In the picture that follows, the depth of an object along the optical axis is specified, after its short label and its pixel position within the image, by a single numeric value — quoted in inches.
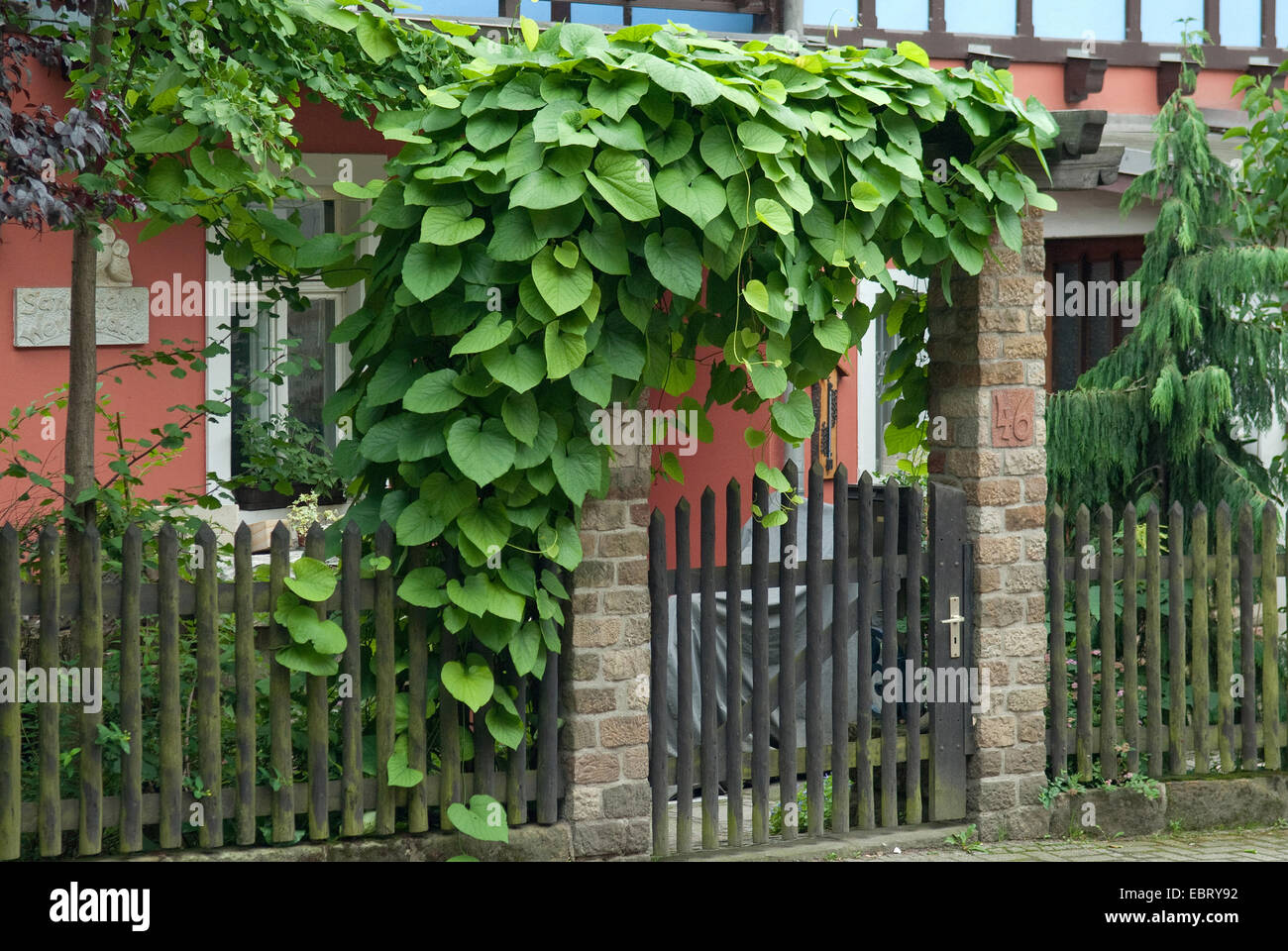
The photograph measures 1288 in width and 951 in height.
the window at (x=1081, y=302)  413.4
